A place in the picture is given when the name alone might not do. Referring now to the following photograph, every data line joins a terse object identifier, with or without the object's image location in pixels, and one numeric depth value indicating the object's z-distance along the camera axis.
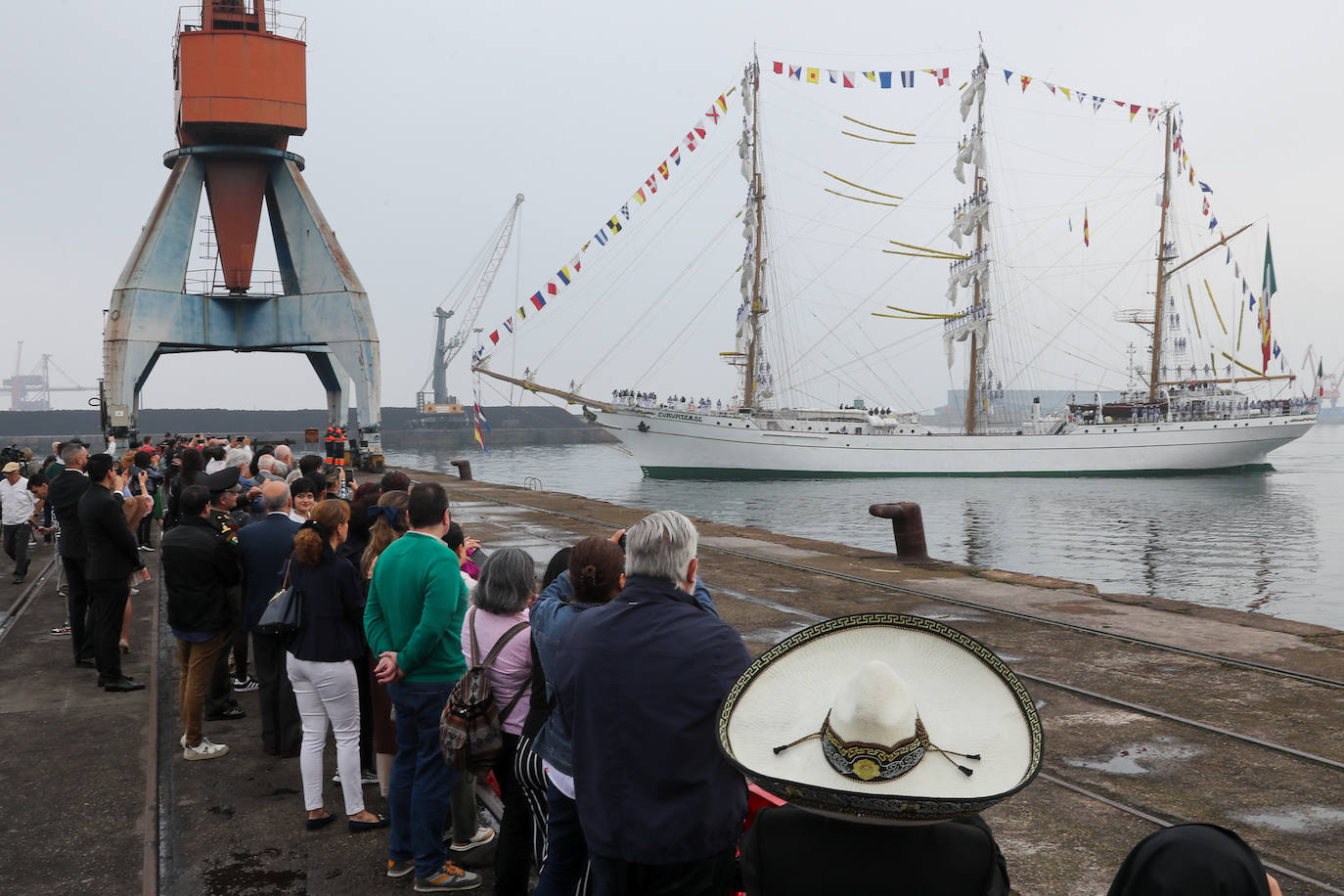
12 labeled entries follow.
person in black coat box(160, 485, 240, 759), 6.05
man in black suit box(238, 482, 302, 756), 6.05
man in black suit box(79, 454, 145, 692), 7.27
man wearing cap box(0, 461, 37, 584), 12.14
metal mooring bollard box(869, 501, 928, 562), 16.30
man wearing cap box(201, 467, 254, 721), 6.47
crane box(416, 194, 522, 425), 139.62
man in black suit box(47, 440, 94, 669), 8.14
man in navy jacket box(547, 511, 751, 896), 2.66
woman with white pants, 4.89
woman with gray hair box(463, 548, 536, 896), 3.81
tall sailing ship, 60.41
